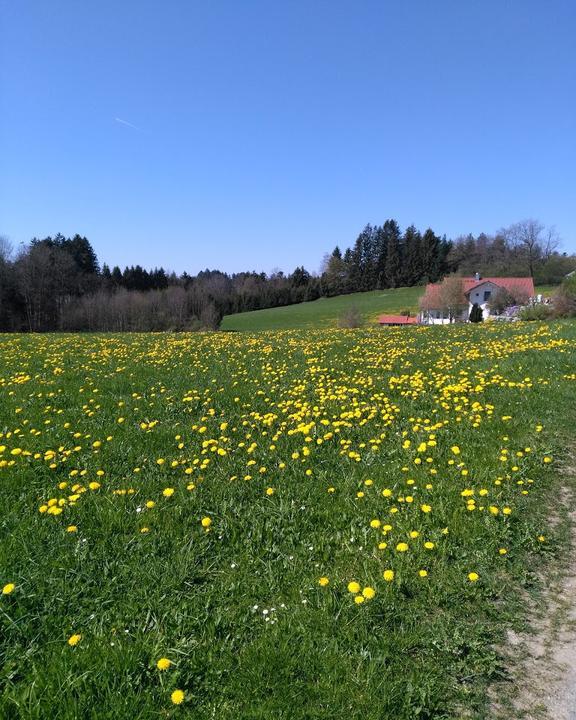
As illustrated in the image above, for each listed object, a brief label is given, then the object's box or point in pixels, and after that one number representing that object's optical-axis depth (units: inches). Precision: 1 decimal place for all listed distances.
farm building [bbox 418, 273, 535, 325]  2536.9
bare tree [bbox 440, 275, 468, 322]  2576.3
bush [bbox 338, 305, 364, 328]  2022.6
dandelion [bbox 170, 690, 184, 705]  87.6
